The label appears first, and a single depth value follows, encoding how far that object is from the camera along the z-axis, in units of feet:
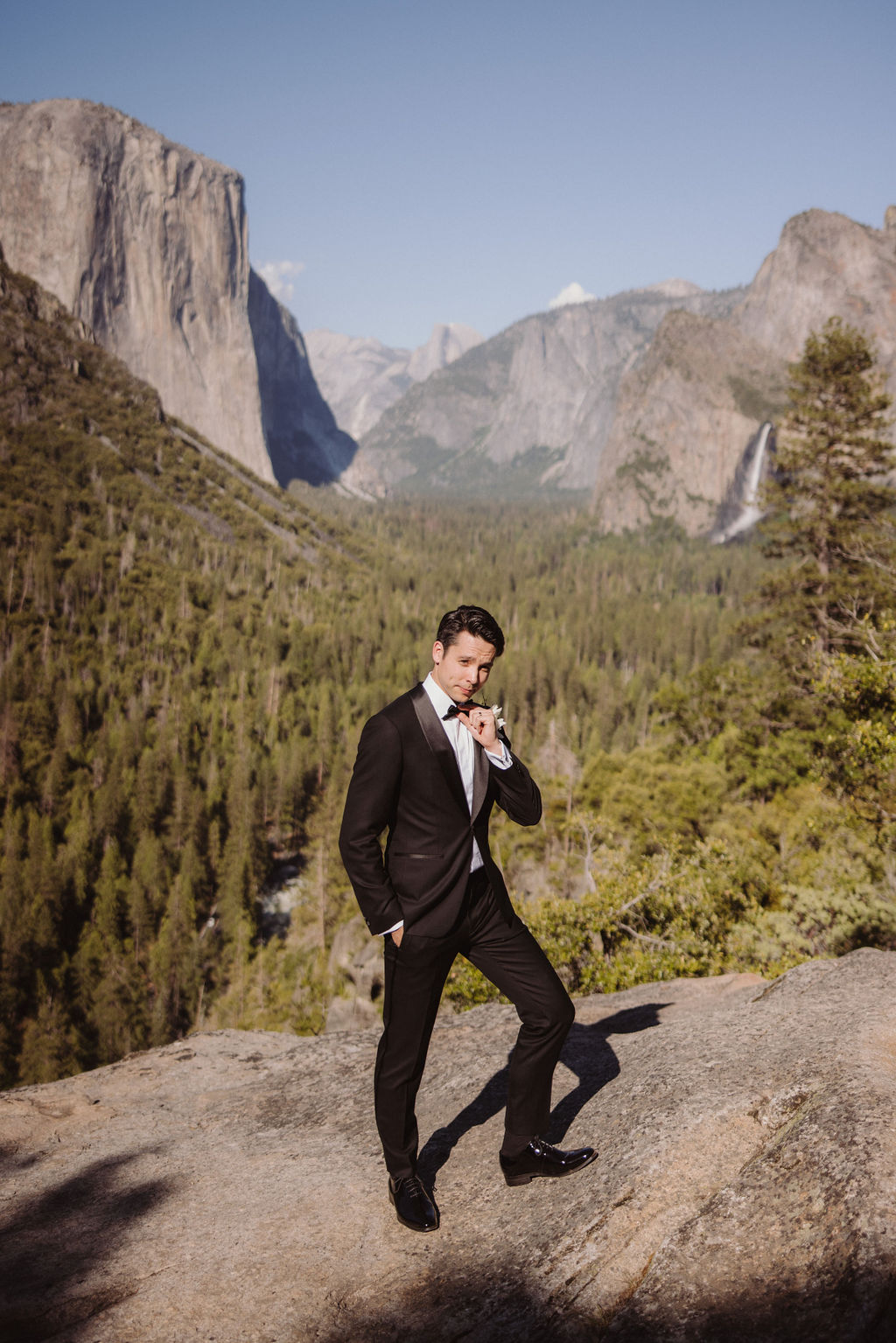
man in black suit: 13.53
